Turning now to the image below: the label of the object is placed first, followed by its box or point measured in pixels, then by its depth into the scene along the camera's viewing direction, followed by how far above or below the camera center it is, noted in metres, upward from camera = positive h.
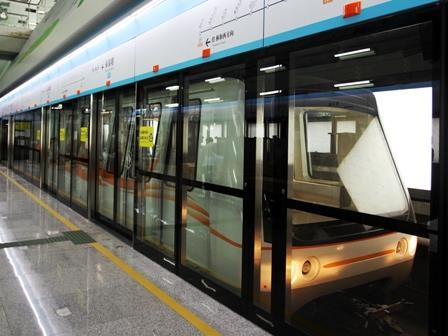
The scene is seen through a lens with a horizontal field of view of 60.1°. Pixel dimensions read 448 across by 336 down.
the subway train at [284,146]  2.22 +0.05
